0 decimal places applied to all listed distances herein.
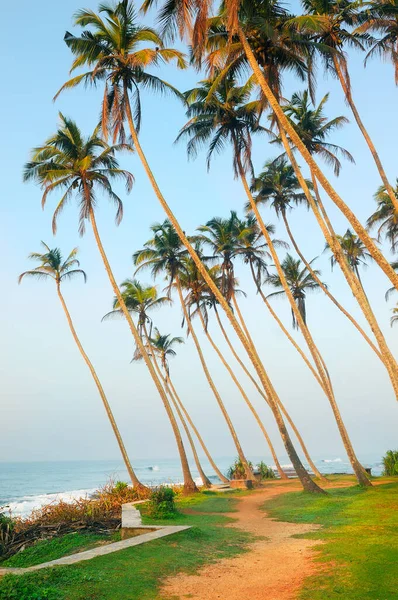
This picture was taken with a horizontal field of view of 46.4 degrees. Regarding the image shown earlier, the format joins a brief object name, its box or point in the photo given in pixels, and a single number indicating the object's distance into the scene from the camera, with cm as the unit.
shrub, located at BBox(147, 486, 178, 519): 1262
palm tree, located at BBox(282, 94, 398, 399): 1348
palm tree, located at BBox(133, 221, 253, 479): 2608
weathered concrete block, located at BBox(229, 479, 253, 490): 2242
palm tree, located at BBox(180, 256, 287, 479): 2828
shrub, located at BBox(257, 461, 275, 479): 2989
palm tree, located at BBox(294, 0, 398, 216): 1698
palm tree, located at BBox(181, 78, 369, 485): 1959
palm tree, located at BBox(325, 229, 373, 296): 3011
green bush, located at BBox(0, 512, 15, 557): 1149
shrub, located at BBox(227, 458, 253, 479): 2725
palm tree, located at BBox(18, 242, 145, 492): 2497
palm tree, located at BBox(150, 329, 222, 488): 3075
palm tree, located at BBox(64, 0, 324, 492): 1727
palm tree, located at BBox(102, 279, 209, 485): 2938
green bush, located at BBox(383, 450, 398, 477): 2351
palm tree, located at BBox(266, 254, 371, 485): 3008
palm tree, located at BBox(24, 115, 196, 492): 2117
